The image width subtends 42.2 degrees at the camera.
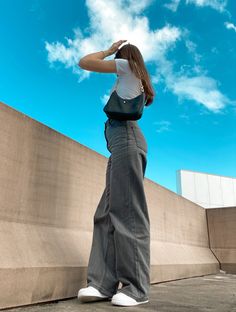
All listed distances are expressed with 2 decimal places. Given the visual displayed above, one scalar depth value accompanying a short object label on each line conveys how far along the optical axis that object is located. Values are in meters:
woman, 1.29
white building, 13.18
